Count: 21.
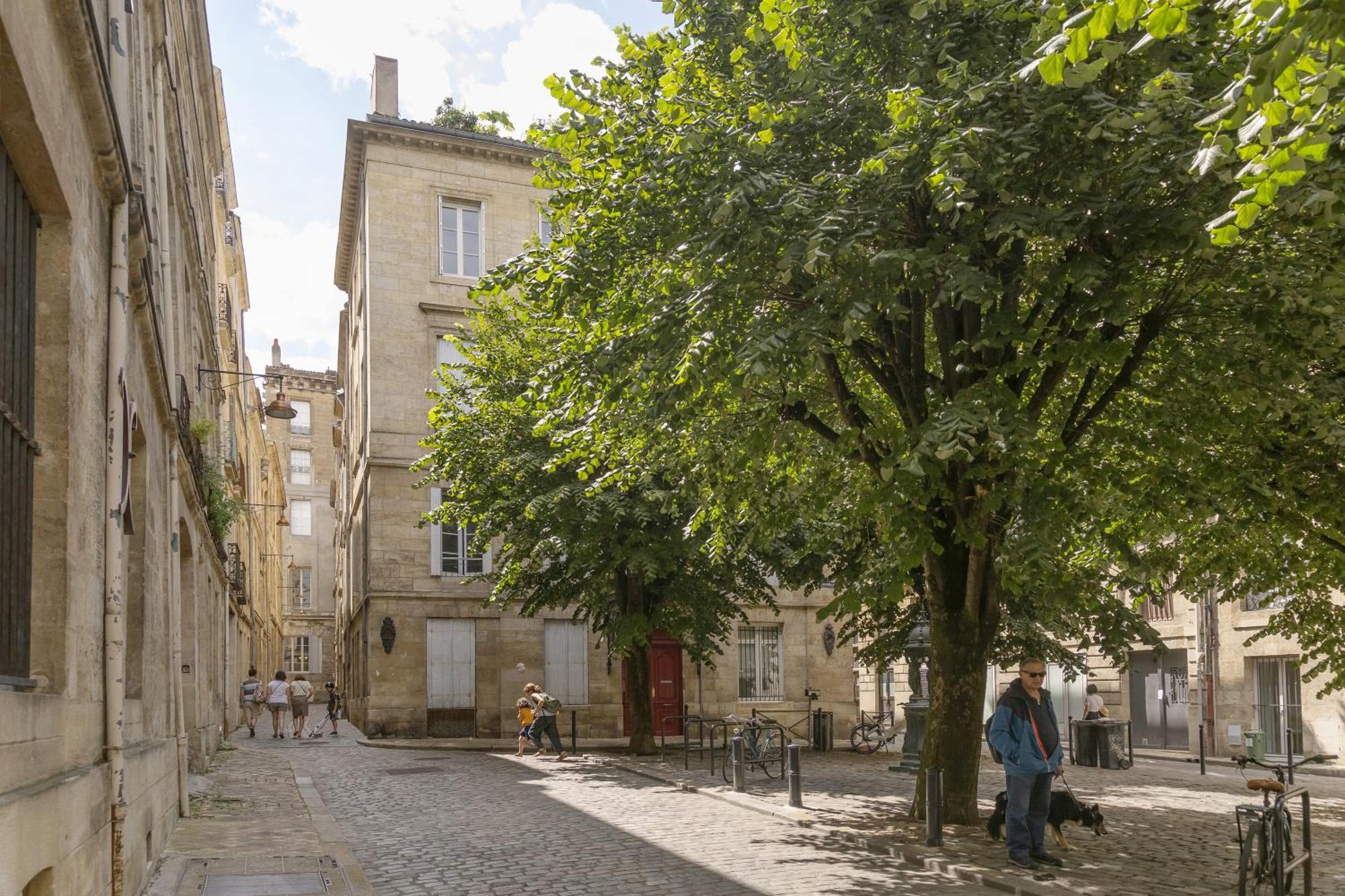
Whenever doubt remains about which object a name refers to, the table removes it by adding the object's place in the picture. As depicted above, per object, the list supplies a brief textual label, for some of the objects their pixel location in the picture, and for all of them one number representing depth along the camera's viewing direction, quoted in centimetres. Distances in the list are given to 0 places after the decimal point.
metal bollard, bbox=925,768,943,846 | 1044
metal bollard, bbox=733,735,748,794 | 1528
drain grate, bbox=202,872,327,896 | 880
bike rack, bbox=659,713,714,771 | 1847
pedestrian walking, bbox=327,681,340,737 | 3014
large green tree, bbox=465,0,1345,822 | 897
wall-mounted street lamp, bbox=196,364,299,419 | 2022
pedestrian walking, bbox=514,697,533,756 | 2295
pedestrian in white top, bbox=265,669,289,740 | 2781
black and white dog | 1049
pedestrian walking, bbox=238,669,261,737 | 3147
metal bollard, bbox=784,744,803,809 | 1330
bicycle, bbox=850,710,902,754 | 2517
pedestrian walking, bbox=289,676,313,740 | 2812
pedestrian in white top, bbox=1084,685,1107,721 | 2205
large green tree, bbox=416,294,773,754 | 2058
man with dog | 953
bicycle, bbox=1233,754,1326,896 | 805
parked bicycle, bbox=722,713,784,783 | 1691
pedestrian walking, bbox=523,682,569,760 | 2188
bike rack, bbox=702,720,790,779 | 1685
